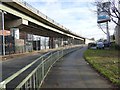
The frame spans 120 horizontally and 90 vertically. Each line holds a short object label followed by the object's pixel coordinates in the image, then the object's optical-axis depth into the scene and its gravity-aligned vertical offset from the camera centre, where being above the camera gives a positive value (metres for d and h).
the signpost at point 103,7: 10.95 +4.20
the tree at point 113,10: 10.21 +3.59
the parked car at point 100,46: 21.22 -0.63
